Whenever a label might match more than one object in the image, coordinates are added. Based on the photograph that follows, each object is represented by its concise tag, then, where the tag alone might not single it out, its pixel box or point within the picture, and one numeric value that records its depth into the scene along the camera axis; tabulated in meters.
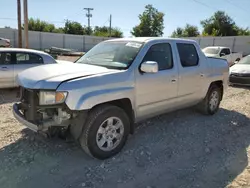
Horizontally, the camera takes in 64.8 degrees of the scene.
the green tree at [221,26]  39.57
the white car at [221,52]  12.99
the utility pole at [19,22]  13.34
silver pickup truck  2.59
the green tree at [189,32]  43.25
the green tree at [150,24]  42.78
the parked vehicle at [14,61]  5.80
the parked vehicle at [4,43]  14.52
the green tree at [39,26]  40.96
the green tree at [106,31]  44.87
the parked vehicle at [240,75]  7.75
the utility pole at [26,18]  12.43
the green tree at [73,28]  44.09
